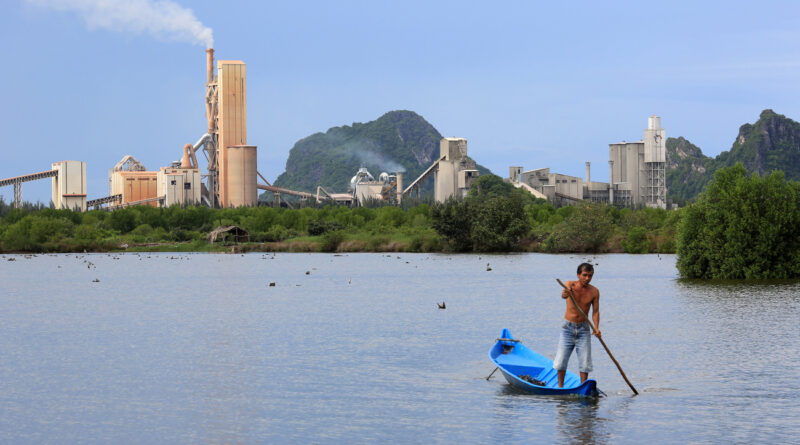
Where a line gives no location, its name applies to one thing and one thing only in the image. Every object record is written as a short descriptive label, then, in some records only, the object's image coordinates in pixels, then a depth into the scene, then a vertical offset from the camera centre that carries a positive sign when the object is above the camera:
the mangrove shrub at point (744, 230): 57.31 +0.97
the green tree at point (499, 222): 106.62 +2.77
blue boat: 20.05 -2.75
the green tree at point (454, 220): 108.00 +3.05
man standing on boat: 18.92 -1.64
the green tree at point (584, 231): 103.62 +1.66
